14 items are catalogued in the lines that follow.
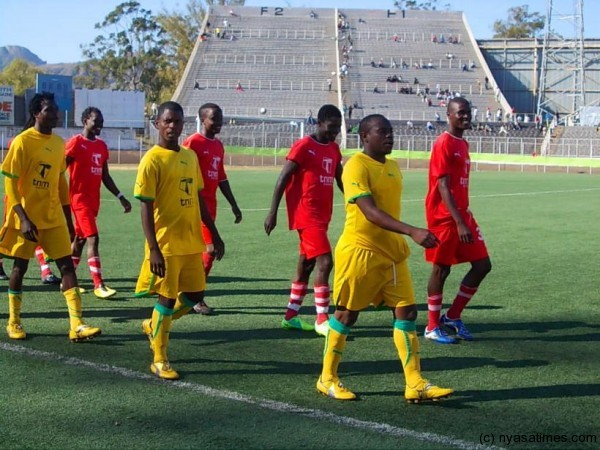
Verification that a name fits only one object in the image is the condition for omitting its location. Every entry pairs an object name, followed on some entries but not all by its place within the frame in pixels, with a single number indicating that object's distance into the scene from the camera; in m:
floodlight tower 73.25
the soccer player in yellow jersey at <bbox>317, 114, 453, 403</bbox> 5.67
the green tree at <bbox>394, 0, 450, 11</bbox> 107.50
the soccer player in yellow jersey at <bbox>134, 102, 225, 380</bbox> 6.13
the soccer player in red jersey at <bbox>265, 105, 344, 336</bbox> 7.80
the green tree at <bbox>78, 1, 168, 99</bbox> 91.25
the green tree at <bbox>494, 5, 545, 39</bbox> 103.19
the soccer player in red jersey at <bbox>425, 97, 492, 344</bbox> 7.40
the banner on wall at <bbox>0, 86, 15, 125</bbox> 54.88
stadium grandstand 64.56
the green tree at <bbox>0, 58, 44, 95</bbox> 96.62
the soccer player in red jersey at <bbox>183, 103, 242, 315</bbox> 8.55
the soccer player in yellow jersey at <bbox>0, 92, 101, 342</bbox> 7.27
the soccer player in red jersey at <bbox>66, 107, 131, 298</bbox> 9.72
